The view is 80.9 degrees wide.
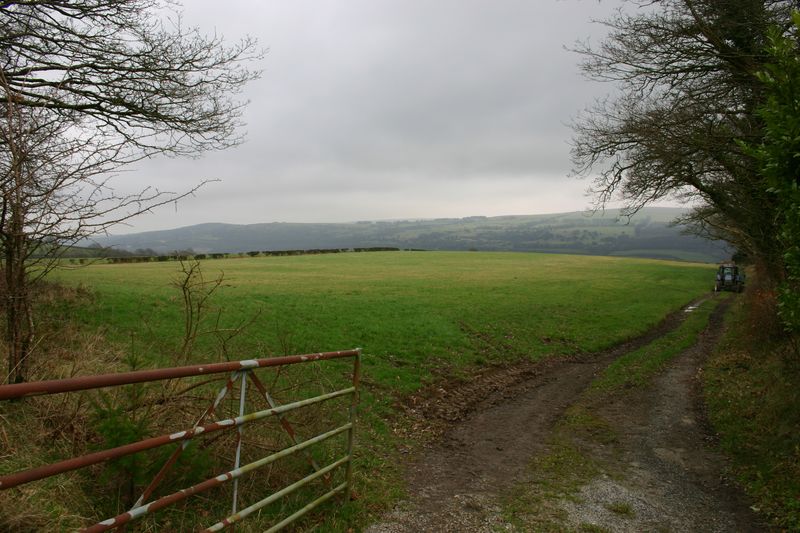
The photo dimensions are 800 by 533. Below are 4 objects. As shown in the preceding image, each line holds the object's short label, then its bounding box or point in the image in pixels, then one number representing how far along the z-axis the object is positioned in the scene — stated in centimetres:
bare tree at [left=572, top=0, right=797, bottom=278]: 1048
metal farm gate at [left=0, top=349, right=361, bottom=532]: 256
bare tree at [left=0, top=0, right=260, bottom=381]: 537
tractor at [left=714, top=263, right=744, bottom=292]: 4444
